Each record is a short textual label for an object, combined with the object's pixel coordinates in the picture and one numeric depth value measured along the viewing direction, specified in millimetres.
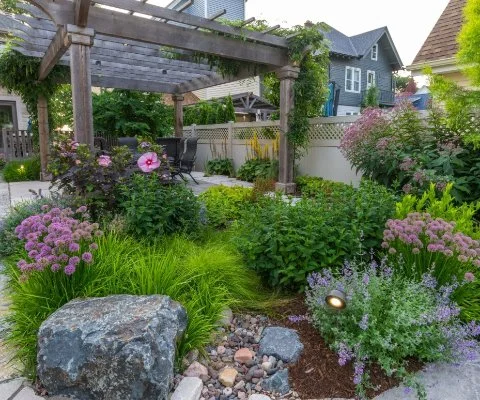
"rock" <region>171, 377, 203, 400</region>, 1581
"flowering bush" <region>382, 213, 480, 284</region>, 1988
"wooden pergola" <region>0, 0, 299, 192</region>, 4508
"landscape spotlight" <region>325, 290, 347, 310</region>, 1723
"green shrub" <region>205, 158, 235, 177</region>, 9273
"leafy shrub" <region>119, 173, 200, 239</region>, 2818
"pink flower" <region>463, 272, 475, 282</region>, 1860
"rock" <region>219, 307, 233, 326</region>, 2086
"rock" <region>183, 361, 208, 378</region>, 1736
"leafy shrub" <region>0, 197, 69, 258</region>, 2947
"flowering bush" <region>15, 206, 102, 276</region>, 1831
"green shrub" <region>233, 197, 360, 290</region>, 2289
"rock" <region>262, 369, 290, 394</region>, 1679
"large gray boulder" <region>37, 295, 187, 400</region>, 1488
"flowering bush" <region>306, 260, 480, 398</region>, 1656
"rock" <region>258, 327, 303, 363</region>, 1858
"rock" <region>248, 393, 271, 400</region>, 1611
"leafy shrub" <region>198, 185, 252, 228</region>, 3783
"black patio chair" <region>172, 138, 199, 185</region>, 7754
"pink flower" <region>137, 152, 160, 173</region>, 3316
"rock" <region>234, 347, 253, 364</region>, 1864
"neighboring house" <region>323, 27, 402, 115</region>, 18031
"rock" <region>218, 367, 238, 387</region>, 1713
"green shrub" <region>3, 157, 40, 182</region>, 8023
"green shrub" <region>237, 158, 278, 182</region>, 7307
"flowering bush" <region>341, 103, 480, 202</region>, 3752
